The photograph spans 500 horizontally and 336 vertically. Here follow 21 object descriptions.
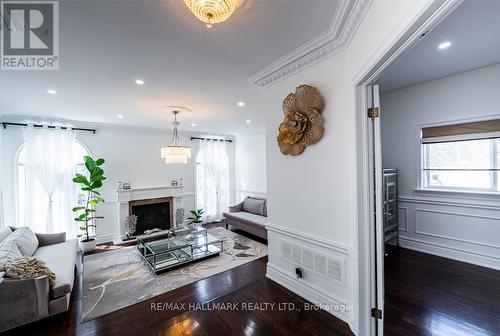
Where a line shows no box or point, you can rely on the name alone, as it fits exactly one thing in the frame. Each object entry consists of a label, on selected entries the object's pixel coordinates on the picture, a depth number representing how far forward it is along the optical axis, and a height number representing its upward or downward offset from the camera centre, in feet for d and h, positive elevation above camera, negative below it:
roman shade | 9.55 +1.78
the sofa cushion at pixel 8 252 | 7.40 -3.25
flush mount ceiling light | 3.80 +3.13
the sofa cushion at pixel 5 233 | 9.72 -3.09
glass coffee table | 11.14 -4.82
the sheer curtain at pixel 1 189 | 12.51 -1.12
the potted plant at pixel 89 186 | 13.57 -1.07
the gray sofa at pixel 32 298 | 6.71 -4.44
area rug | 8.32 -5.40
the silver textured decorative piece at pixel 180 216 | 16.01 -3.73
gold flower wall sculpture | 7.25 +1.79
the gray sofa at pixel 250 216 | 15.11 -4.03
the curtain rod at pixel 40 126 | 12.97 +3.14
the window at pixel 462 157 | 9.75 +0.45
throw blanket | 6.91 -3.46
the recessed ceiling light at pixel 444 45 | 7.48 +4.60
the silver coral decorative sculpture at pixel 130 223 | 15.19 -4.02
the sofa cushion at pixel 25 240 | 9.32 -3.40
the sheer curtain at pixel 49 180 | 13.48 -0.61
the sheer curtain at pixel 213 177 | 21.50 -0.92
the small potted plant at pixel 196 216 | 19.19 -4.65
